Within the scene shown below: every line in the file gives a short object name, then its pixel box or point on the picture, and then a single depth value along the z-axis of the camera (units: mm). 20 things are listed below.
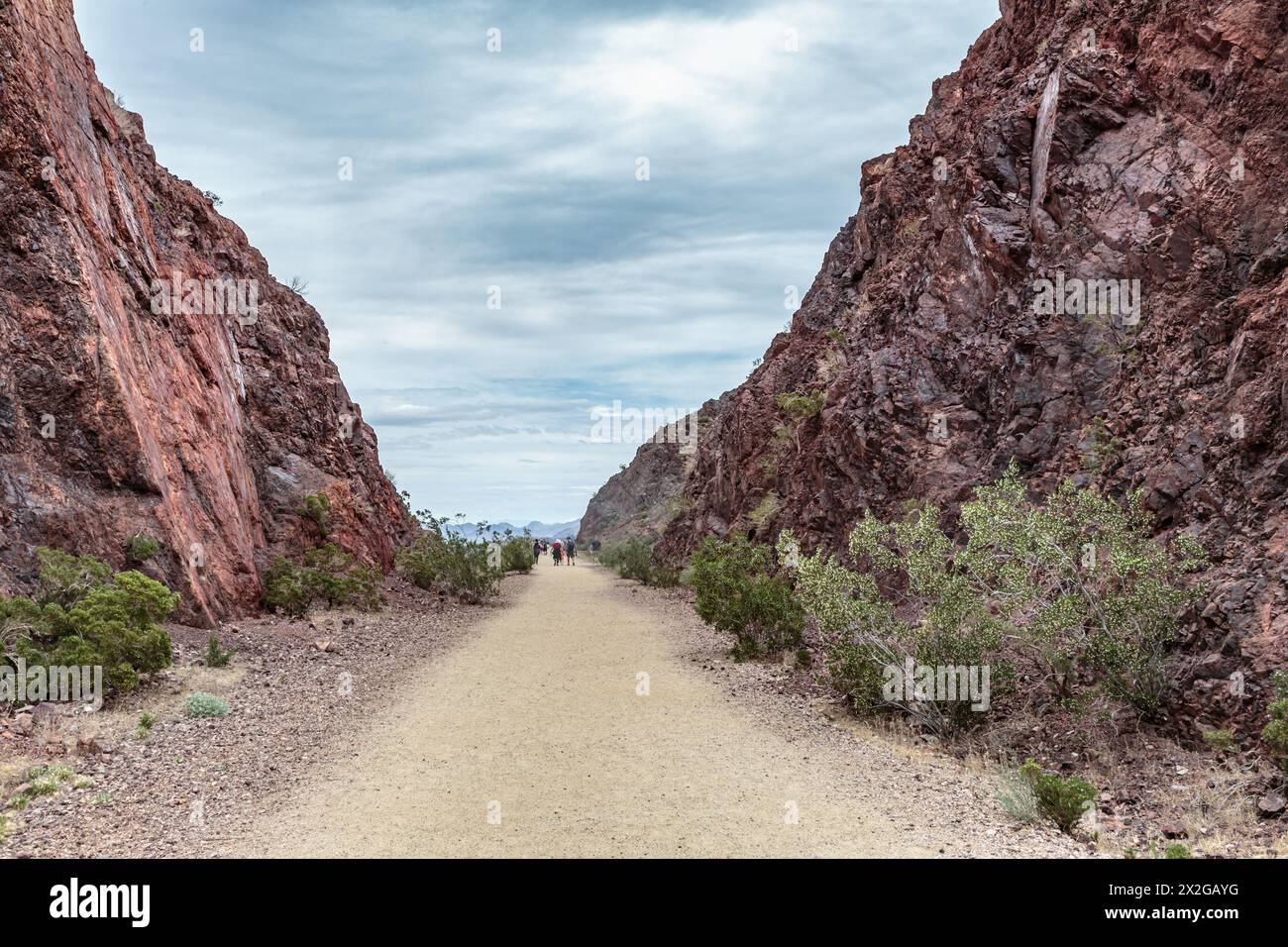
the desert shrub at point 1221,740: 7391
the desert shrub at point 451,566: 25250
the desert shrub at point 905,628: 9766
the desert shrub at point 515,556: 40781
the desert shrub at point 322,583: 17609
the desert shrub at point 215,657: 12289
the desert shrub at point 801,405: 23641
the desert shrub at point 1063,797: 6586
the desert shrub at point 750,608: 15180
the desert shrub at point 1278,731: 6504
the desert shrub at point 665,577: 30922
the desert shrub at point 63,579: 11172
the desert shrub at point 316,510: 21375
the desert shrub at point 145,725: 9177
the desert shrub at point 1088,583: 8656
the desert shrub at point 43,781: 7139
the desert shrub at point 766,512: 25797
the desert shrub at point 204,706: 10156
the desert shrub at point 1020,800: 6934
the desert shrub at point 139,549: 13523
